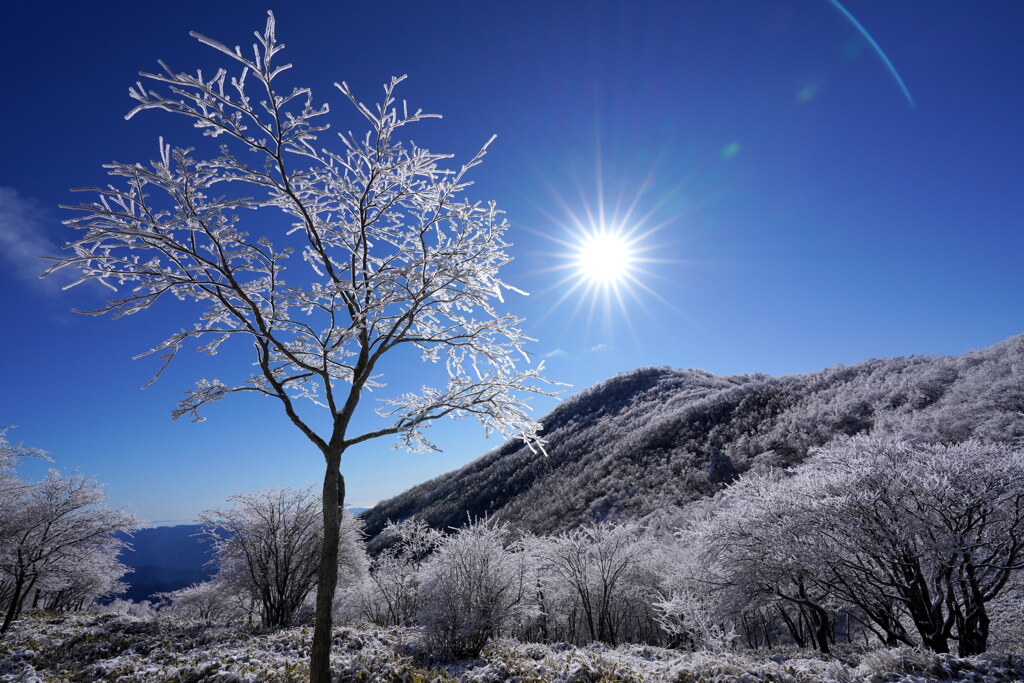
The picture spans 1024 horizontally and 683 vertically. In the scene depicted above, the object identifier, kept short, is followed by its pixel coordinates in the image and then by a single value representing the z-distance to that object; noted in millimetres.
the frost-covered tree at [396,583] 27219
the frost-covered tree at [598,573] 24328
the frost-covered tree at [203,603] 35647
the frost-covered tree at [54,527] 17016
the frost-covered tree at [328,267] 5523
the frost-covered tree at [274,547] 20781
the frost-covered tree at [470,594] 10367
